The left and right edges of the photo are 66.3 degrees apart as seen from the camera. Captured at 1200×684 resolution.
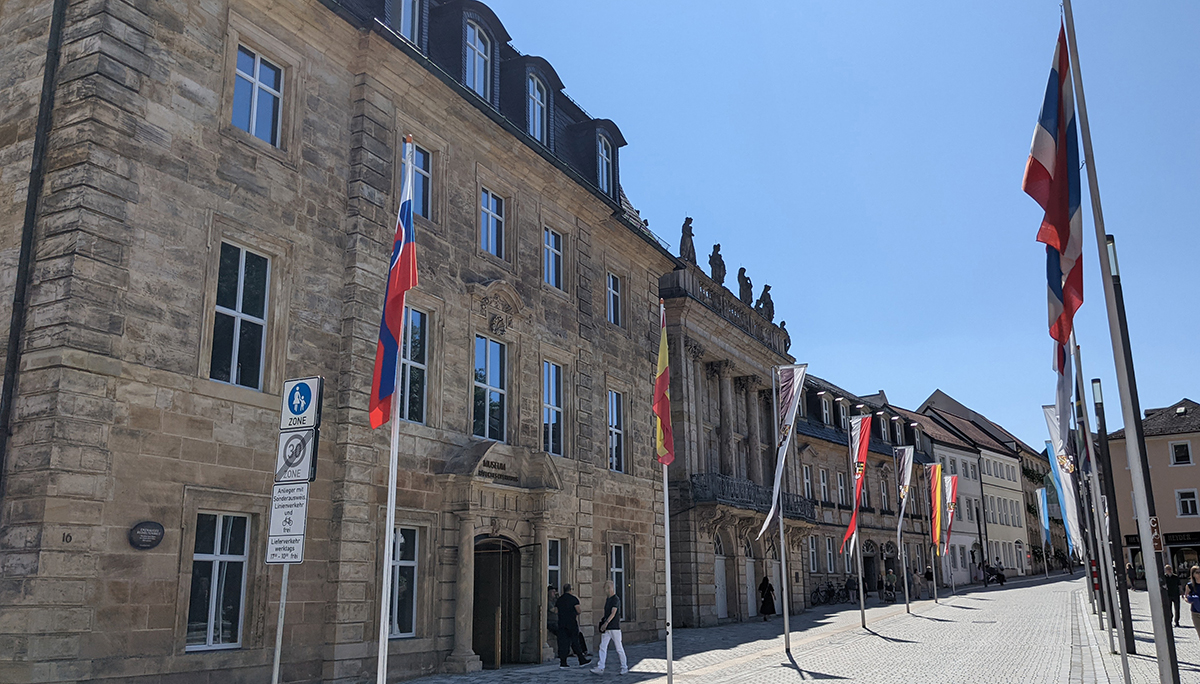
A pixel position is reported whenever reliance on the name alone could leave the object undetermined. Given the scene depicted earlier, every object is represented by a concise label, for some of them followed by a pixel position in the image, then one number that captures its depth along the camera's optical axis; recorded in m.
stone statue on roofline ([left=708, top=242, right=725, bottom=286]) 38.06
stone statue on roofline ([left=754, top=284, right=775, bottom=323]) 42.89
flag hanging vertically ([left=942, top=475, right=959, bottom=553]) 37.94
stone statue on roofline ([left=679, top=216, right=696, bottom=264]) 35.53
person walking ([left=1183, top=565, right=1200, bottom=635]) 19.34
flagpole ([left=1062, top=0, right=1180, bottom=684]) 8.01
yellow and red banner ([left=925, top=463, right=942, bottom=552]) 35.12
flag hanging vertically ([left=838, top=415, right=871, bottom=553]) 26.72
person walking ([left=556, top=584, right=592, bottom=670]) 18.34
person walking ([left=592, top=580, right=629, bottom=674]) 16.84
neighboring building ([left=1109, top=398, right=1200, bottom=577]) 60.44
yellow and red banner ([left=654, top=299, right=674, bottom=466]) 14.78
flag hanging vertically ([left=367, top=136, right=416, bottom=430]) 10.89
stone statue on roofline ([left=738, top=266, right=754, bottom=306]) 40.75
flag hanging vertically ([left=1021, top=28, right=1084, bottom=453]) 9.03
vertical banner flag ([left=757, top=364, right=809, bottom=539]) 20.36
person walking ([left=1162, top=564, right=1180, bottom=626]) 26.57
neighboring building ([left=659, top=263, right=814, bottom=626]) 32.25
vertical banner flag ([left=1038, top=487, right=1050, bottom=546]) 43.41
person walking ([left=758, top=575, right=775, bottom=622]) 35.34
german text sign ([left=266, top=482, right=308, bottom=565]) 8.49
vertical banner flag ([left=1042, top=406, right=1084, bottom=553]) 23.72
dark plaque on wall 11.41
